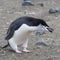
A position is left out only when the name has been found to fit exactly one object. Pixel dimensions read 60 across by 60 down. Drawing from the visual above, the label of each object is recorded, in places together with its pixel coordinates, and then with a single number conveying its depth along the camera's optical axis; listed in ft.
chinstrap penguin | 29.73
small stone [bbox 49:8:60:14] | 52.60
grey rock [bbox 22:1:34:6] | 60.44
